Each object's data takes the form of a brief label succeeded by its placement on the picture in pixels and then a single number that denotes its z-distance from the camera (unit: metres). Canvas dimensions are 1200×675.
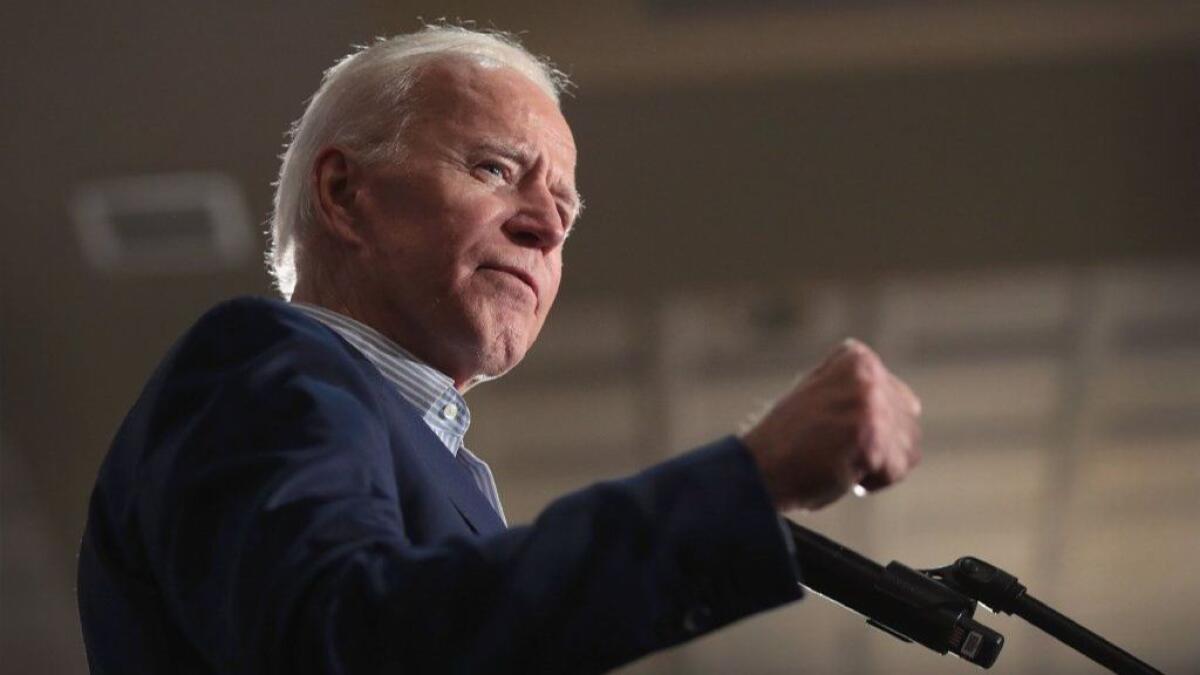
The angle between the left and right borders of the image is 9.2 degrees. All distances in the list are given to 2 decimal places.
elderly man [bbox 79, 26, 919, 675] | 4.59
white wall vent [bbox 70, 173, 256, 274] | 14.37
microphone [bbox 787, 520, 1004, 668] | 4.87
